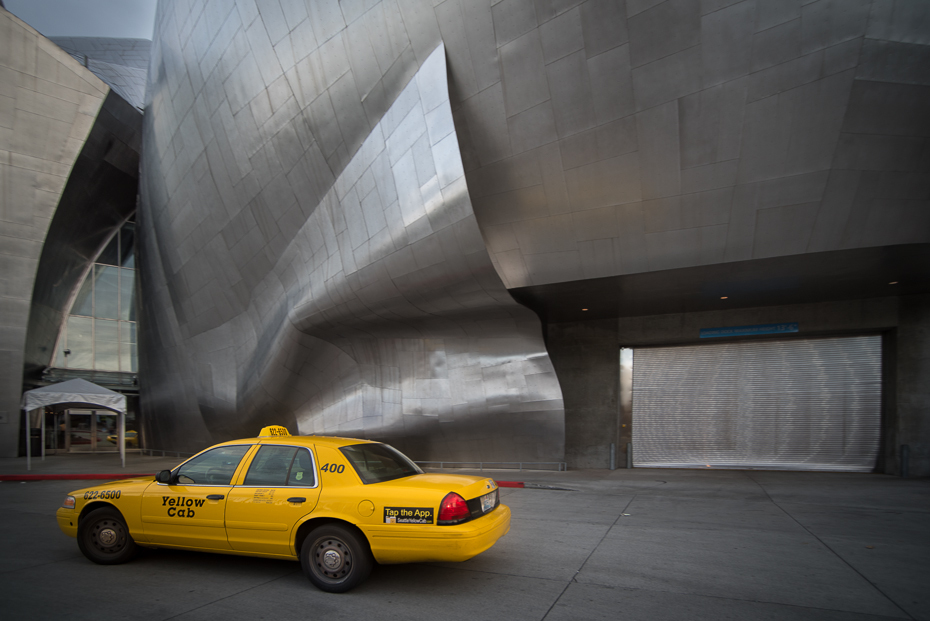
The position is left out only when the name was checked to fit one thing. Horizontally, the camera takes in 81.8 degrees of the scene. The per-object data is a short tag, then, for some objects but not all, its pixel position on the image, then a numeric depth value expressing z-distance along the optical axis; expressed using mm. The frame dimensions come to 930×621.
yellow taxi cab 4516
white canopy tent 16500
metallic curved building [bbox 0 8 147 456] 20484
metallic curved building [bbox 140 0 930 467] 9242
